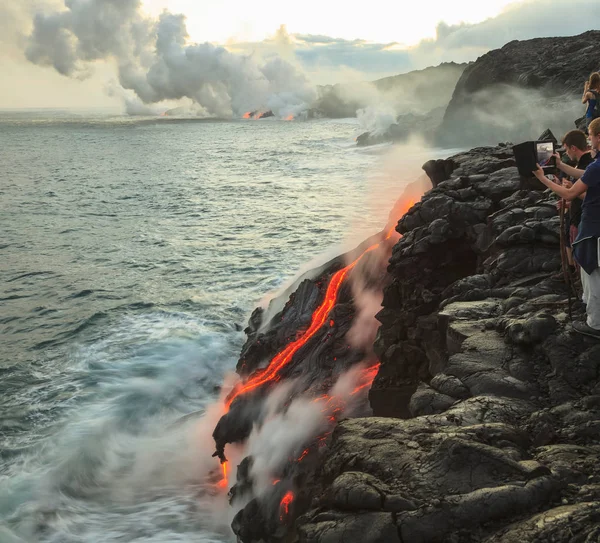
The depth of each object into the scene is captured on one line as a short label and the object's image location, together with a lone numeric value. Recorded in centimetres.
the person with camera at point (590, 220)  636
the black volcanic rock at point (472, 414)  502
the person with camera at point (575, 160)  703
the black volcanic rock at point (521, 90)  5125
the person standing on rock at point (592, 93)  1204
